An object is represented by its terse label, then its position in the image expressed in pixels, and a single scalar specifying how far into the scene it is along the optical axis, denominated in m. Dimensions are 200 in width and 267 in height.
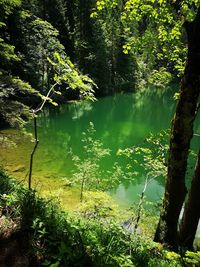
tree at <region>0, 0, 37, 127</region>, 6.11
